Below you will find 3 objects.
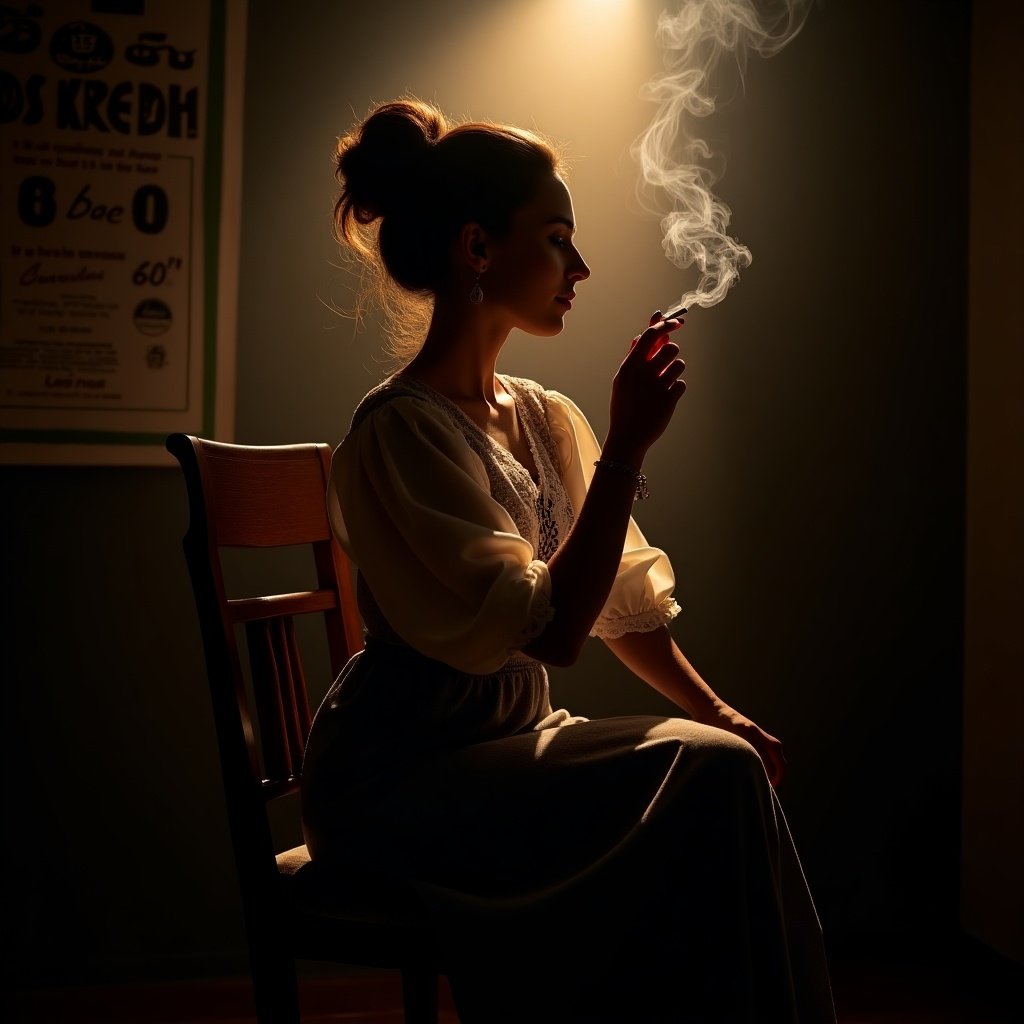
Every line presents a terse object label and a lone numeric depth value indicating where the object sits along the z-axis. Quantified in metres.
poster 2.10
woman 1.10
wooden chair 1.28
